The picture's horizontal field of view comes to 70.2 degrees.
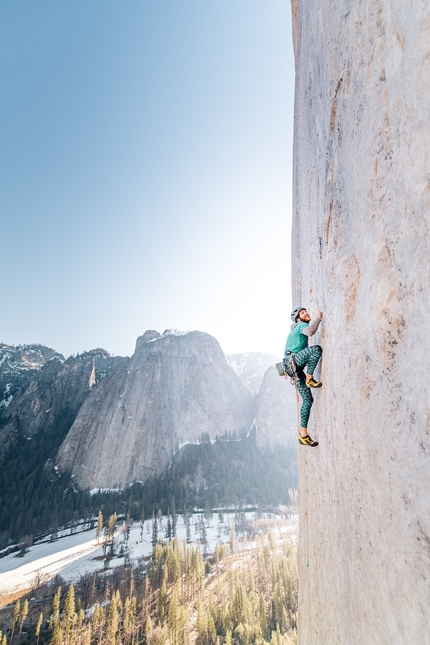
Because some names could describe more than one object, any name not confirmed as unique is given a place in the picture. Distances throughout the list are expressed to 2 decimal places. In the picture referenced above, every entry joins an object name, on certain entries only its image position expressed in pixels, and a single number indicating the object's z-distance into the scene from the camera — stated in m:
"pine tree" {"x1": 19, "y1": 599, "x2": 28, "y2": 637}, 34.47
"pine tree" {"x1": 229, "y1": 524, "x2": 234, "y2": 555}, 51.37
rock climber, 3.90
